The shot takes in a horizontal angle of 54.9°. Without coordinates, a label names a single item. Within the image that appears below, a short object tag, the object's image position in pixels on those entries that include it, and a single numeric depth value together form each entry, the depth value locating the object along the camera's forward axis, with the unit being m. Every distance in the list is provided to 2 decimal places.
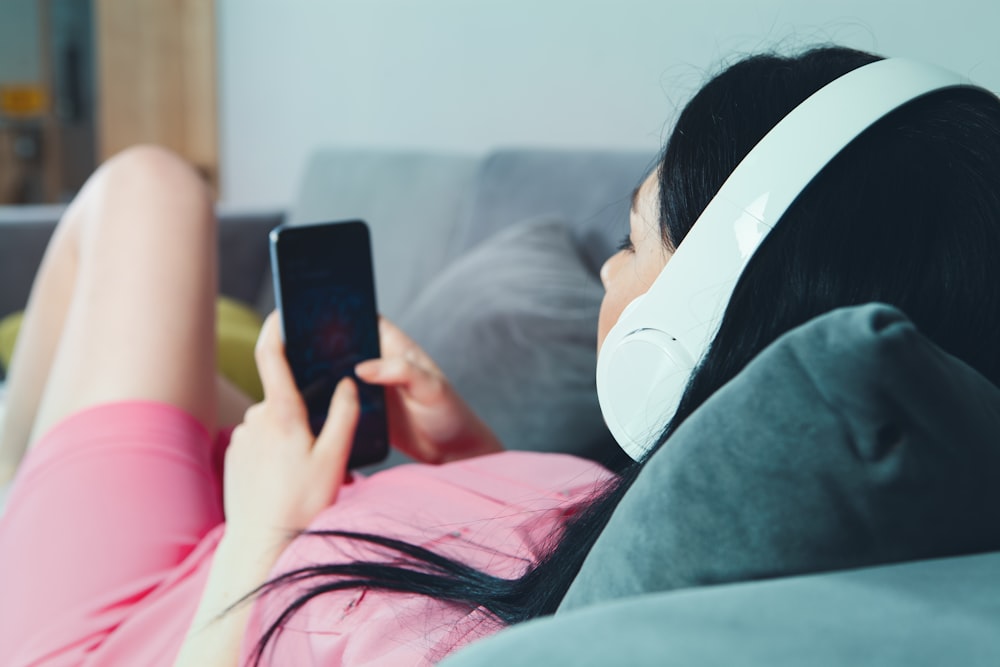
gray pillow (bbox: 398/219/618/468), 1.16
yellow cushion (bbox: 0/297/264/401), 1.59
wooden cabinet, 3.33
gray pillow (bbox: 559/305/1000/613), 0.31
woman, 0.46
